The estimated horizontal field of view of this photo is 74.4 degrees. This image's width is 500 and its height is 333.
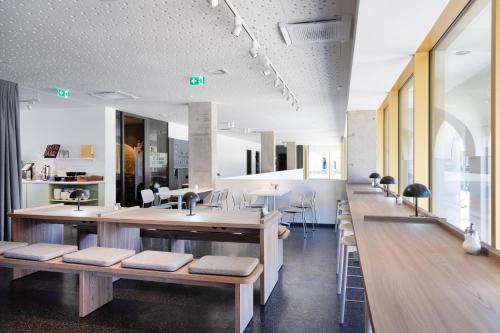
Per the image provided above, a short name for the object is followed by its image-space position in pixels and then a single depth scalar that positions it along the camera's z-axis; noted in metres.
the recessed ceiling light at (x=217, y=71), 4.91
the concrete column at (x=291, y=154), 22.15
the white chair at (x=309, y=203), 6.78
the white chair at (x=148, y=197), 6.84
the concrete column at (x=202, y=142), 7.38
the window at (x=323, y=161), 27.58
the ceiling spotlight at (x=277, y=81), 5.08
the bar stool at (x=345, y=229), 3.39
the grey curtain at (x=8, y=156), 5.09
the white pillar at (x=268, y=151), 15.08
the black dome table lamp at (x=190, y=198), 3.31
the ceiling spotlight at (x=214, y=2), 2.56
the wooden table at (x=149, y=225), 3.16
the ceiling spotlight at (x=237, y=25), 3.02
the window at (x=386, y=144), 6.23
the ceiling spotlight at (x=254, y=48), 3.61
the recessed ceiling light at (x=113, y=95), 6.51
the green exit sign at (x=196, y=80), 5.24
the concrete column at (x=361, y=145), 6.62
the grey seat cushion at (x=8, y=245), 3.25
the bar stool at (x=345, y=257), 2.74
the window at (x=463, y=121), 2.27
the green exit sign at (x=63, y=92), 6.14
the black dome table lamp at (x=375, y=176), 4.90
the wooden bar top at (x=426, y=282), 0.99
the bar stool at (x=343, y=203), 5.26
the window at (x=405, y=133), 4.42
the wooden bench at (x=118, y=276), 2.54
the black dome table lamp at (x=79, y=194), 3.86
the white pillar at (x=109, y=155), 8.16
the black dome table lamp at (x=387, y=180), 3.66
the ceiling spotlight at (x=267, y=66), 4.30
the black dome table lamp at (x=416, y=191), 2.27
